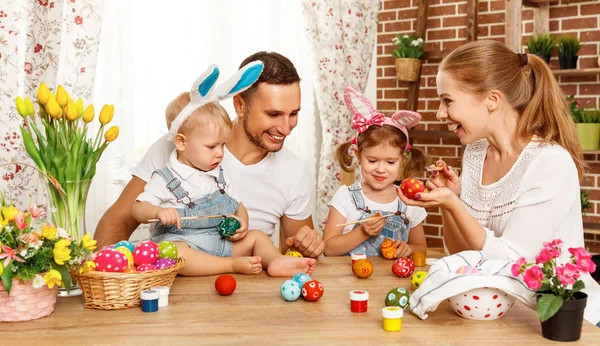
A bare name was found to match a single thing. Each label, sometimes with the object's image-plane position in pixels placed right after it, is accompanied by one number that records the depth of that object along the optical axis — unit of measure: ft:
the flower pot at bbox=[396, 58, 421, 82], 17.31
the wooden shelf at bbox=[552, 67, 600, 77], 14.69
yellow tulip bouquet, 5.80
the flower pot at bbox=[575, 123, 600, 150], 14.75
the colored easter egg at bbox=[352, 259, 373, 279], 6.59
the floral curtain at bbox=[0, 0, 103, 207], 10.02
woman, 6.53
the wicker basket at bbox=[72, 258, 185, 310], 5.51
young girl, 8.80
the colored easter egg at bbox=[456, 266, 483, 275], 5.39
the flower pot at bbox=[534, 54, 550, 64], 15.16
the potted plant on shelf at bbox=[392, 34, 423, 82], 17.28
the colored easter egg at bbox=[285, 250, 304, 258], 7.25
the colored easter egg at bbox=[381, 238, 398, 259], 7.73
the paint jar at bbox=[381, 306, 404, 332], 5.02
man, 8.75
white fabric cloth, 5.22
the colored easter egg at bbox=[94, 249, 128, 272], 5.54
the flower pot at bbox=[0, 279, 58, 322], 5.19
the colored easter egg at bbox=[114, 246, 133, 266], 5.67
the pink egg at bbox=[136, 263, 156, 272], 5.74
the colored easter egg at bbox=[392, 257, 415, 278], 6.66
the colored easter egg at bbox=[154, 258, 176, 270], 5.86
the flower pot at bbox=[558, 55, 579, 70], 15.06
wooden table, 4.88
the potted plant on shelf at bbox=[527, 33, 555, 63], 15.08
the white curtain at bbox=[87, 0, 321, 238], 12.55
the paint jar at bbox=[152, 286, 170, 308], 5.61
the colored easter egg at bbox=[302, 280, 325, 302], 5.77
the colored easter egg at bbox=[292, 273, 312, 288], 5.95
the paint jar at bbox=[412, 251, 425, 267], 7.20
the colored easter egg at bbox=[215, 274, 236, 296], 5.95
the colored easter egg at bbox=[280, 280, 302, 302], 5.80
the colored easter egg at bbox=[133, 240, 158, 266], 5.85
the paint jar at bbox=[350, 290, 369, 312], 5.46
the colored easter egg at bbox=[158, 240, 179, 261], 6.12
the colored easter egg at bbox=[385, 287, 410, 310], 5.47
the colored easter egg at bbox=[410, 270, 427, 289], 6.12
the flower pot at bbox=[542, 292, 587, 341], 4.82
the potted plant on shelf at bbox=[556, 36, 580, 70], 15.05
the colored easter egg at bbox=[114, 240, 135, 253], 5.98
